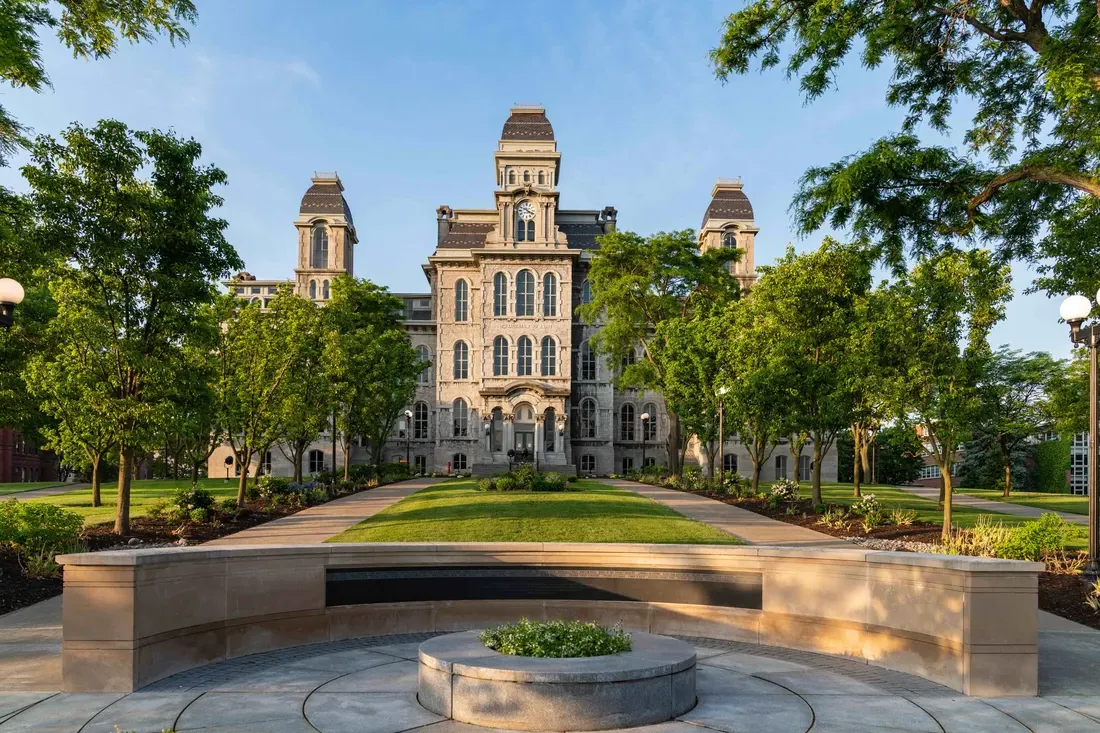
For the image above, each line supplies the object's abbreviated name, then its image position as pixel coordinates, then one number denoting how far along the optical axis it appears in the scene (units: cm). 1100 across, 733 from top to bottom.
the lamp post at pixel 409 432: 5389
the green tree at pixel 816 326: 2569
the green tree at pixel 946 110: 1155
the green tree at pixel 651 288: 4222
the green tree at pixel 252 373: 2675
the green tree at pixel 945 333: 1933
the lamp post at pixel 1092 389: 1257
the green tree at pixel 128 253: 1712
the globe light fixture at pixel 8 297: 1041
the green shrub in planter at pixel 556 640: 711
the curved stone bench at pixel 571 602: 744
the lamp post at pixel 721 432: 3072
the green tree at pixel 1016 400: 4688
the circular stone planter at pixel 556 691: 639
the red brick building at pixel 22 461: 5722
